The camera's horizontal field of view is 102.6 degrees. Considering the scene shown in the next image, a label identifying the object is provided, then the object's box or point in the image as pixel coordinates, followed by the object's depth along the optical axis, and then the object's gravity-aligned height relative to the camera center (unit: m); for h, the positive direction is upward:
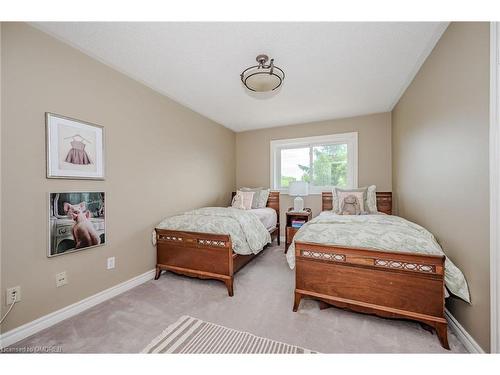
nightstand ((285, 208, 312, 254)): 3.37 -0.60
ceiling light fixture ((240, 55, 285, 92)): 1.87 +1.02
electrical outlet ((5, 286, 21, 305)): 1.43 -0.79
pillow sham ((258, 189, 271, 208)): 4.02 -0.26
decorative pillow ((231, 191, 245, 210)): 3.78 -0.31
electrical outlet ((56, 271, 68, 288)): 1.69 -0.80
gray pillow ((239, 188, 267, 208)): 3.94 -0.24
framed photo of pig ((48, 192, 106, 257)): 1.67 -0.32
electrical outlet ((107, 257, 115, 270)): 2.08 -0.81
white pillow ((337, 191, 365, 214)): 2.99 -0.18
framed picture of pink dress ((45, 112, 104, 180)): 1.66 +0.34
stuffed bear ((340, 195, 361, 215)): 2.92 -0.31
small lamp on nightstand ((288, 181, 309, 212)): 3.71 -0.09
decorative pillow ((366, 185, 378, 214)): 3.01 -0.23
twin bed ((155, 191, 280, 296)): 2.15 -0.66
